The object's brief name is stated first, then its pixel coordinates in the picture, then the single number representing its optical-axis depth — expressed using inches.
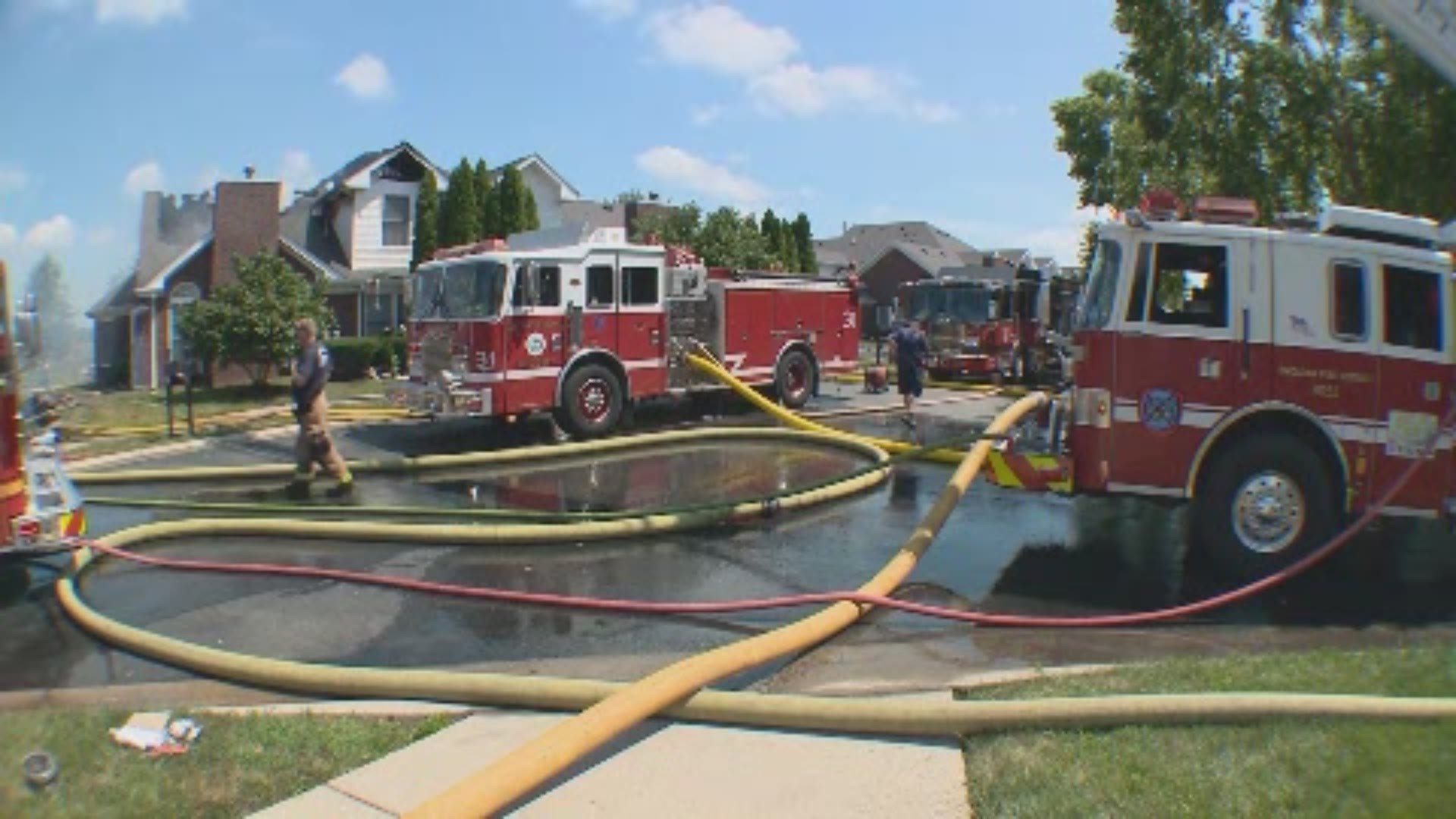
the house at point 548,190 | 1395.2
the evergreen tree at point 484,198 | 1143.6
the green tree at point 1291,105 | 632.4
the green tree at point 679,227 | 1312.7
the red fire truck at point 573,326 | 538.0
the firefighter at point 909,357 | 637.9
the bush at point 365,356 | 984.3
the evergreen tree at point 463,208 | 1120.2
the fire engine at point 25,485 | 267.4
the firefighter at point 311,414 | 409.1
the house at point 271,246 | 1037.8
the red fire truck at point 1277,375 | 299.3
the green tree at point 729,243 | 1282.0
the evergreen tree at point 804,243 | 1588.3
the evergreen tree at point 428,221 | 1137.5
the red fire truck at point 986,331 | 929.5
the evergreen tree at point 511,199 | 1138.0
